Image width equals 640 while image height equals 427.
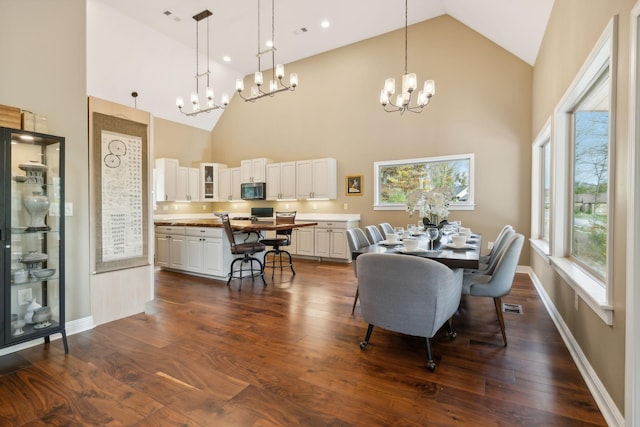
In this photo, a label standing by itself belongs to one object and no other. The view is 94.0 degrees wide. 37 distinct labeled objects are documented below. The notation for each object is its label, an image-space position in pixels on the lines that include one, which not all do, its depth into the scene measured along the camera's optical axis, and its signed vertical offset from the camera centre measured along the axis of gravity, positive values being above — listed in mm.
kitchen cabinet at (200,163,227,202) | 8312 +780
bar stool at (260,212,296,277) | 4855 -506
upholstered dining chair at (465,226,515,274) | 3240 -535
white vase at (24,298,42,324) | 2367 -811
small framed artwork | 6555 +540
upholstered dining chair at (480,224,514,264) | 3587 -400
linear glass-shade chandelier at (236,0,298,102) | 4109 +1915
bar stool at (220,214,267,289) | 4340 -640
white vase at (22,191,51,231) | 2342 -3
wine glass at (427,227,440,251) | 2963 -235
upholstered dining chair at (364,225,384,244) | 3885 -335
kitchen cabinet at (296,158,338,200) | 6680 +701
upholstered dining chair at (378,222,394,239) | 4246 -284
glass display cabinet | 2148 -218
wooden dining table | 2311 -381
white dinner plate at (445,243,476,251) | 2814 -361
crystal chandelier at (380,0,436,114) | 3590 +1569
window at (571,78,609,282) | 2180 +253
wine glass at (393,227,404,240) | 3631 -285
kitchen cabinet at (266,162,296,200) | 7180 +703
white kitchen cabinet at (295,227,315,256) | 6597 -715
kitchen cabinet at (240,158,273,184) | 7617 +1033
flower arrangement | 3192 +61
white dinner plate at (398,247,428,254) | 2663 -373
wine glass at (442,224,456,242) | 3911 -295
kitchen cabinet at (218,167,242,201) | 8172 +698
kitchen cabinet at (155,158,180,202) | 7438 +746
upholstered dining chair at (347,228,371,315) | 3324 -355
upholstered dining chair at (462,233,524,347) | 2553 -597
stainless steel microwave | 7555 +476
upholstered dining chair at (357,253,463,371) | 2059 -602
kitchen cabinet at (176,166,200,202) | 7840 +673
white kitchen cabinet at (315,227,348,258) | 6223 -707
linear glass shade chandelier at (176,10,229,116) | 5289 +2018
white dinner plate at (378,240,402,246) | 3241 -373
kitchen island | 4703 -624
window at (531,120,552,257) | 4211 +289
